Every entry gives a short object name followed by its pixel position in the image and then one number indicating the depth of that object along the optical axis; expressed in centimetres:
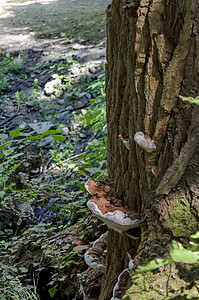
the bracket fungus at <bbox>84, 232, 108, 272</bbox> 313
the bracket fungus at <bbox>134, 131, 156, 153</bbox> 266
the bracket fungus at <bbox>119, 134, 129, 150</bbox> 282
